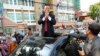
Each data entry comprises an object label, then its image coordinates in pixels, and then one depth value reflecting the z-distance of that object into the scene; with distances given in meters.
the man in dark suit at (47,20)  3.17
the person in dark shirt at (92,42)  1.95
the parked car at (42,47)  2.49
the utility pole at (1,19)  12.35
